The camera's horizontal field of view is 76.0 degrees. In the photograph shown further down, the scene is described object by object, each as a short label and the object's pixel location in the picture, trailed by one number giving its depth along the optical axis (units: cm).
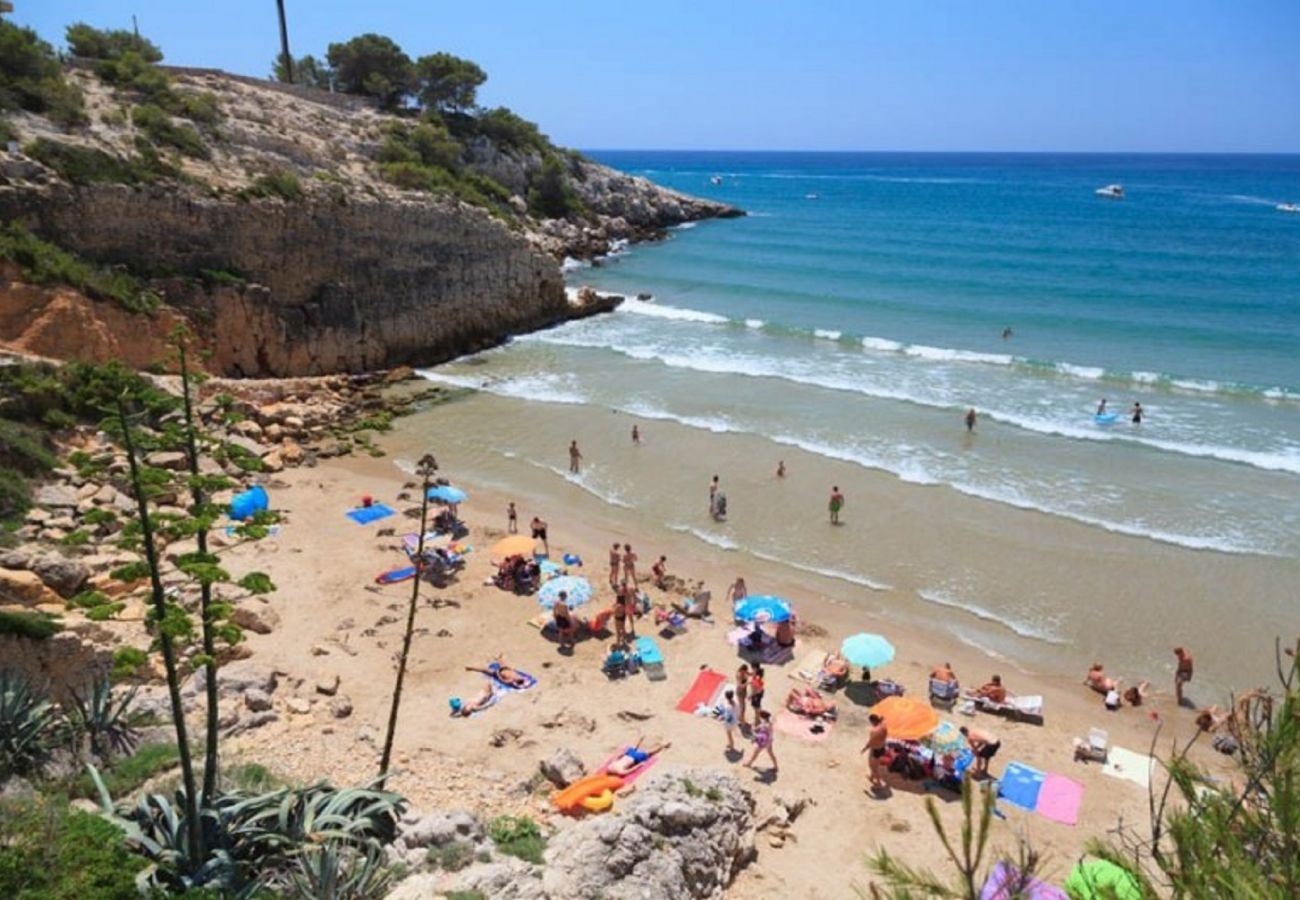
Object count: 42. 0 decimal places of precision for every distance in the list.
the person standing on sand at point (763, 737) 1238
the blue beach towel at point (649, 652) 1510
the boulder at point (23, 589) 1191
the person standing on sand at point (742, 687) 1323
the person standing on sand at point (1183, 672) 1447
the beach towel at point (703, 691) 1396
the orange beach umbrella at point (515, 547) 1747
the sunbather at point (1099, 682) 1450
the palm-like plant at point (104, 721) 1015
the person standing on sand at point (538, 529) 1914
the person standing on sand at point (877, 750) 1225
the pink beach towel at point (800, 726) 1336
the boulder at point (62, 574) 1288
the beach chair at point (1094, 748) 1291
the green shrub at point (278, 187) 2875
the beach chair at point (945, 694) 1413
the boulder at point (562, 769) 1149
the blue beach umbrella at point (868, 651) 1417
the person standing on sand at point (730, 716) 1288
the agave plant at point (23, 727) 948
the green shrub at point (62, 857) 682
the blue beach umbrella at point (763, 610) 1560
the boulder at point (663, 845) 850
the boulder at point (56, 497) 1588
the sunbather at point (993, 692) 1398
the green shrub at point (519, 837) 905
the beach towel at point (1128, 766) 1258
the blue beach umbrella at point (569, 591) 1628
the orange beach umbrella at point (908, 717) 1230
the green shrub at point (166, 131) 2855
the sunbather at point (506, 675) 1435
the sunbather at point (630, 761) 1190
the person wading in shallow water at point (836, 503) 2031
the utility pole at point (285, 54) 5125
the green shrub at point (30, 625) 1077
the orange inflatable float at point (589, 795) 1084
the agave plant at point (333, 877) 744
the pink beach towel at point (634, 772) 1175
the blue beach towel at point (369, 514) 2008
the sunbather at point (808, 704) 1388
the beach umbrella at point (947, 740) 1259
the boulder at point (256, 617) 1516
